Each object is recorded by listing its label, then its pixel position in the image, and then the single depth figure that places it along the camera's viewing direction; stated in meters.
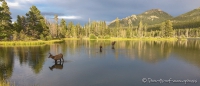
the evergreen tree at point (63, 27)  140.70
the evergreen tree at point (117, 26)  153.90
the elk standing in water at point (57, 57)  27.58
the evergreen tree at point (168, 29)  132.76
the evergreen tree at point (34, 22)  78.62
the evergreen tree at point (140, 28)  157.12
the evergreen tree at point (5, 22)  65.96
